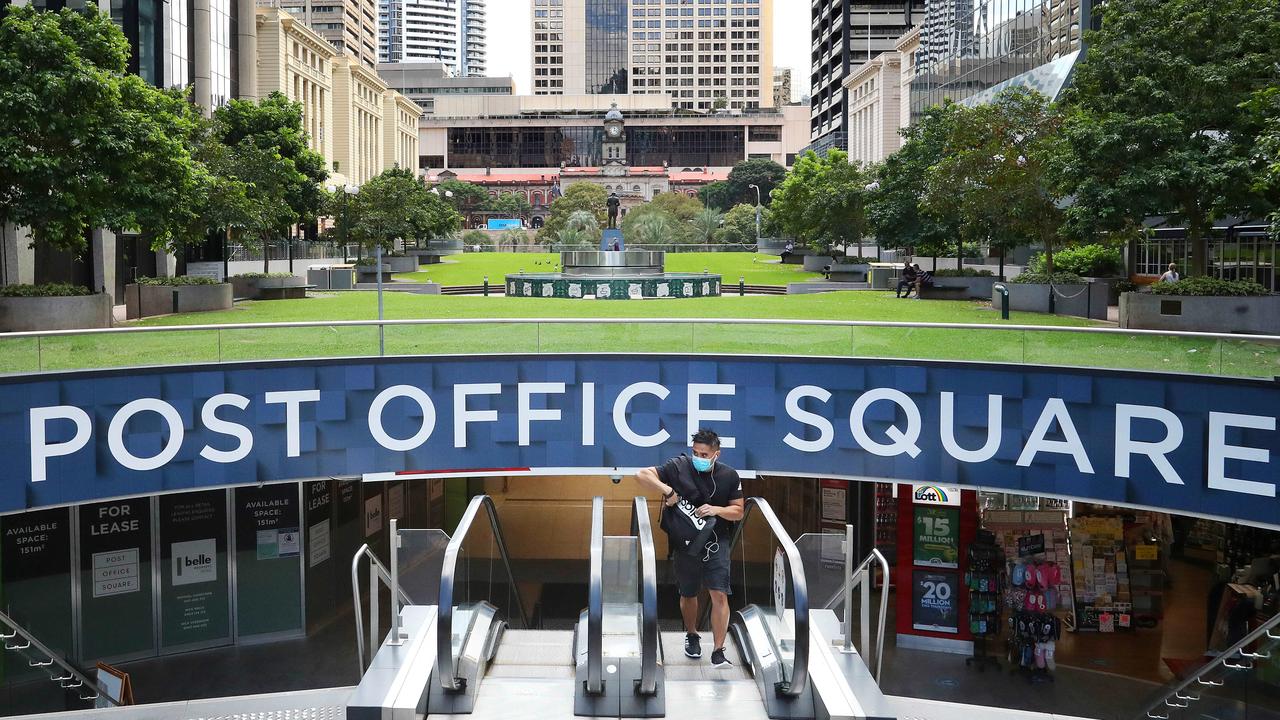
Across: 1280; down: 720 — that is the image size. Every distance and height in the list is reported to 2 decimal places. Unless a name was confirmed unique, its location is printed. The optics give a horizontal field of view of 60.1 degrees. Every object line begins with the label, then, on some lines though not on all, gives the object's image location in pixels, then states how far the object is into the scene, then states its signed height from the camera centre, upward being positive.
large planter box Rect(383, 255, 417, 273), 60.44 +1.20
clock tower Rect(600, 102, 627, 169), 170.88 +22.73
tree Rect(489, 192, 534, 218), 140.88 +10.35
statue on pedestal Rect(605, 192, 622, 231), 67.38 +4.83
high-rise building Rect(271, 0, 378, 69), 142.25 +35.17
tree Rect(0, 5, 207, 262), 21.88 +3.06
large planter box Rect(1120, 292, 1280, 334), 23.64 -0.60
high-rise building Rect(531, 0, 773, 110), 189.00 +31.84
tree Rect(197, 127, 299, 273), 35.03 +3.24
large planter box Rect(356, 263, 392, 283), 52.04 +0.50
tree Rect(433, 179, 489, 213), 134.25 +11.20
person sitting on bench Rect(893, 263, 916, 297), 38.88 +0.29
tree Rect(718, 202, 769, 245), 86.75 +4.80
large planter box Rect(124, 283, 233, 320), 29.61 -0.37
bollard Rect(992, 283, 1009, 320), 21.39 -0.32
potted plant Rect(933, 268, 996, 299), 39.03 +0.11
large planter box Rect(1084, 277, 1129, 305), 35.88 -0.12
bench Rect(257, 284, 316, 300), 39.12 -0.27
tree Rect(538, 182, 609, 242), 102.56 +8.29
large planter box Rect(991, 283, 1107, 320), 29.69 -0.37
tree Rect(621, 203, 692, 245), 81.69 +4.56
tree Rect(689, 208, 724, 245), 87.00 +4.75
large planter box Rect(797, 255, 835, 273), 60.81 +1.34
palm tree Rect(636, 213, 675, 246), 79.81 +3.98
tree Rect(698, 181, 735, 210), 138.50 +11.27
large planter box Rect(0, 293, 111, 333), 22.59 -0.58
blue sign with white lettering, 12.69 -1.74
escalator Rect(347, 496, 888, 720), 7.33 -2.70
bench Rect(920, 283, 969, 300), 38.88 -0.24
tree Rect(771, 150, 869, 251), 51.69 +3.90
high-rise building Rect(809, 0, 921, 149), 111.30 +25.61
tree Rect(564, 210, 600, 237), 87.62 +5.14
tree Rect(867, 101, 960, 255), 42.59 +3.59
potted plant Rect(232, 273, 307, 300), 39.22 -0.09
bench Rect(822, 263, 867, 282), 53.16 +0.64
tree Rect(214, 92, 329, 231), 46.47 +6.51
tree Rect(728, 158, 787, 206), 136.38 +13.39
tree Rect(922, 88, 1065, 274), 31.78 +3.44
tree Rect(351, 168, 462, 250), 54.56 +3.69
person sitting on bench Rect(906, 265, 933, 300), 38.44 +0.18
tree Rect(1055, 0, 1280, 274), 24.12 +3.73
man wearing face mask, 8.79 -1.88
